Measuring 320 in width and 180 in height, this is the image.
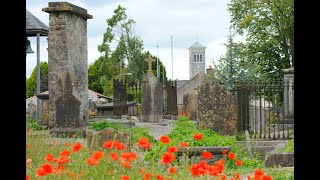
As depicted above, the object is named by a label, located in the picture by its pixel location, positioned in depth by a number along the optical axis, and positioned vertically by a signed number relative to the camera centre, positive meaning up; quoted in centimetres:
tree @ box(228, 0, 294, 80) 3372 +445
